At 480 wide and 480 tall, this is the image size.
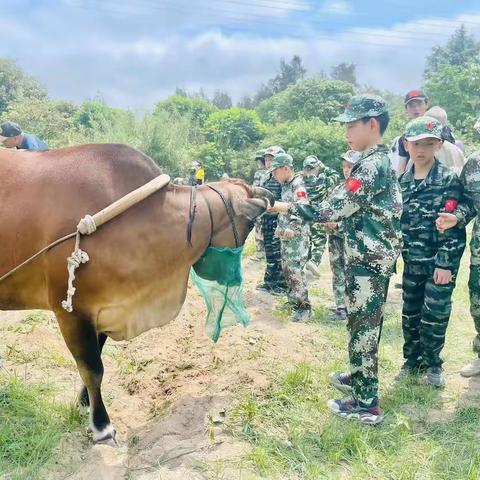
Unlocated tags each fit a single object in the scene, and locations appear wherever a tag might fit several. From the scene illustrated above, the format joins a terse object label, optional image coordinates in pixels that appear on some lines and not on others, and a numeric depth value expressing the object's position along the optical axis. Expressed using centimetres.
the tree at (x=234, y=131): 2922
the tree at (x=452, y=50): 4522
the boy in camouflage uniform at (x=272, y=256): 709
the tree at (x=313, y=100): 3309
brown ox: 297
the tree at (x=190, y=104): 4719
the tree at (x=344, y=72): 6197
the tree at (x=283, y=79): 6078
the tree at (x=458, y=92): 2586
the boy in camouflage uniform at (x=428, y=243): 365
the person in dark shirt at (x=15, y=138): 577
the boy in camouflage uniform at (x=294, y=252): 581
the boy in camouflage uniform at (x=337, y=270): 585
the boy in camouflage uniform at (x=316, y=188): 720
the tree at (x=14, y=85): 3697
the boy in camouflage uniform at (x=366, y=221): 315
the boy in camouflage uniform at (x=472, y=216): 356
